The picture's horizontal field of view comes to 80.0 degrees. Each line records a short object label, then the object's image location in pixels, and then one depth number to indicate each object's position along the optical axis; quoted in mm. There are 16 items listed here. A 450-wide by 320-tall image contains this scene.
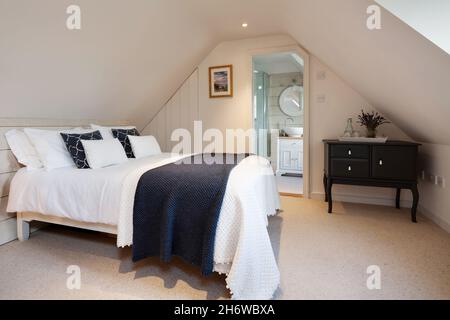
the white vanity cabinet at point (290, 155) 5527
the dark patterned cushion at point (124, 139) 3160
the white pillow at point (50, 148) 2447
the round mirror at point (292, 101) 5957
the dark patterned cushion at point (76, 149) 2477
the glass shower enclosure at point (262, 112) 5414
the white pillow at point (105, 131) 3089
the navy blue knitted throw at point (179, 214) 1701
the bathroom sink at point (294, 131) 5739
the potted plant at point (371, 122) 3205
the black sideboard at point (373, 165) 2818
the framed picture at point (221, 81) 4141
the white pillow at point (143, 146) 3183
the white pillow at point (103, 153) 2463
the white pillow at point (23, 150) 2490
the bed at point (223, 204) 1570
